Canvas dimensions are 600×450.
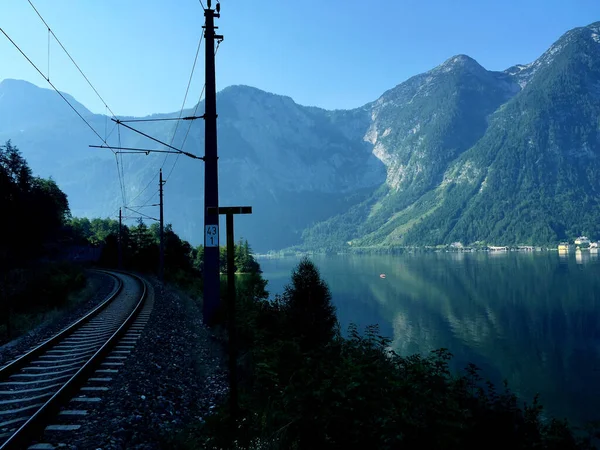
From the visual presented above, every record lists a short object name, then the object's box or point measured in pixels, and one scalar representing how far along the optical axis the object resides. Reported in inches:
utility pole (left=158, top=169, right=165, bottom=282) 1662.2
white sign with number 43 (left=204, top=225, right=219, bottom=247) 636.4
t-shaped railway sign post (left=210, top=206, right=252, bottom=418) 296.5
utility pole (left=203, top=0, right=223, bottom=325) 679.9
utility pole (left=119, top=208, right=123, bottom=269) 2401.8
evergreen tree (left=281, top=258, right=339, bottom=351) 779.4
